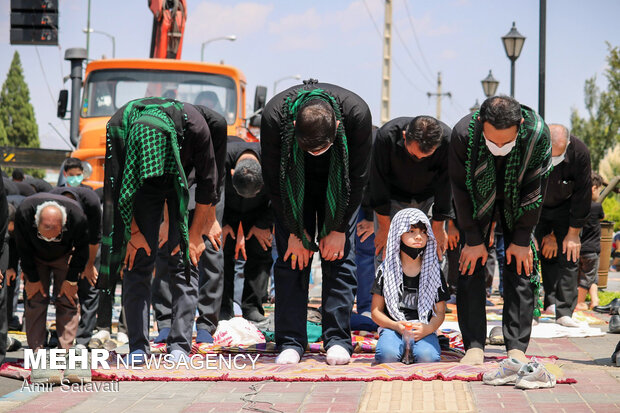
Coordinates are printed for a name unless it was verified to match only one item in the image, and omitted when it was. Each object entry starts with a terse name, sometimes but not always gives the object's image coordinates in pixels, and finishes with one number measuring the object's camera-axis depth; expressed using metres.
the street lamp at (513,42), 16.70
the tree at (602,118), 27.48
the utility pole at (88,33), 37.54
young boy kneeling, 6.00
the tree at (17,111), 72.25
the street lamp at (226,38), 39.63
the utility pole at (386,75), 37.94
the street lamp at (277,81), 49.93
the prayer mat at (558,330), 7.73
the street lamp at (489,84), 21.42
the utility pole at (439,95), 58.72
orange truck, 12.55
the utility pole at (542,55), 13.68
